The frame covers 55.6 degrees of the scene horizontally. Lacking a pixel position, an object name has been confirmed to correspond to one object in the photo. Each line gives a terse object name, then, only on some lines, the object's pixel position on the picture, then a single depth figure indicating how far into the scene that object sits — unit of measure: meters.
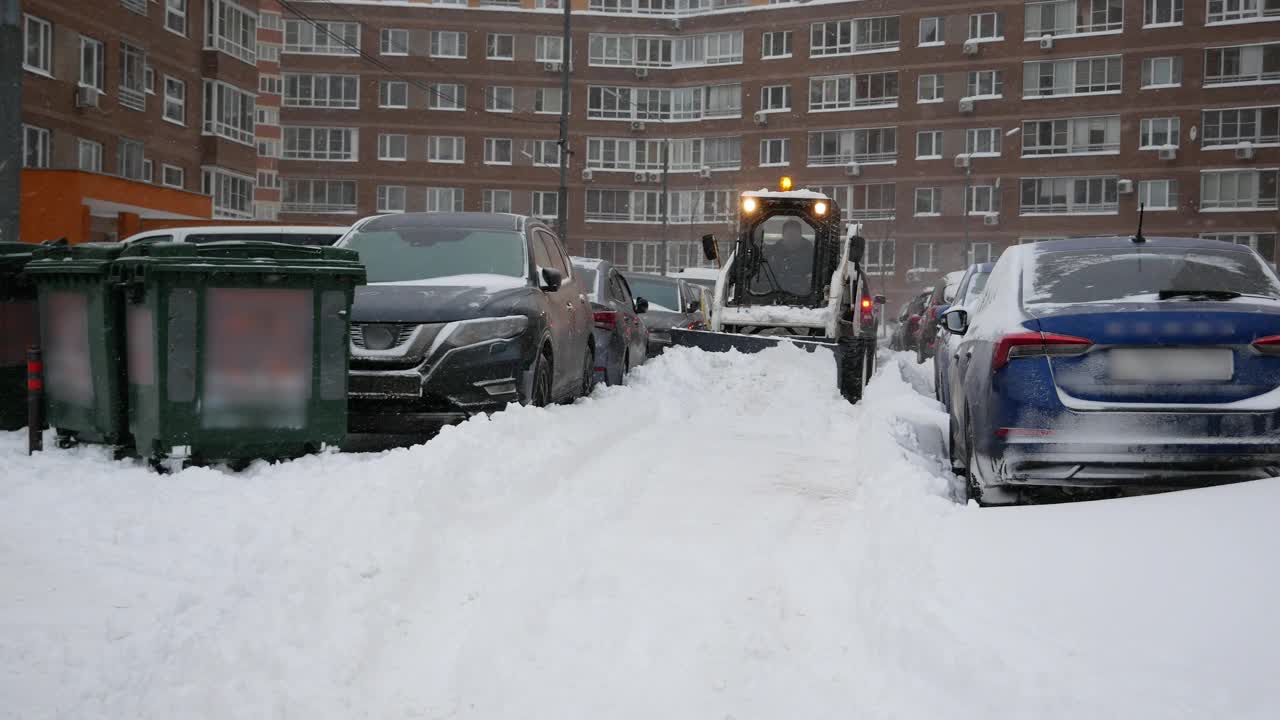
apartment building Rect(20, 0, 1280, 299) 56.94
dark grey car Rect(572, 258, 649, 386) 13.84
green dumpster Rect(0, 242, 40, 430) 9.06
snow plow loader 17.36
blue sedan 5.93
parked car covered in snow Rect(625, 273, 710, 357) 19.39
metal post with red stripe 8.24
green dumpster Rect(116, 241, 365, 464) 7.41
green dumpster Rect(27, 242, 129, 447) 7.83
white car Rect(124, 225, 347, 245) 14.56
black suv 9.08
